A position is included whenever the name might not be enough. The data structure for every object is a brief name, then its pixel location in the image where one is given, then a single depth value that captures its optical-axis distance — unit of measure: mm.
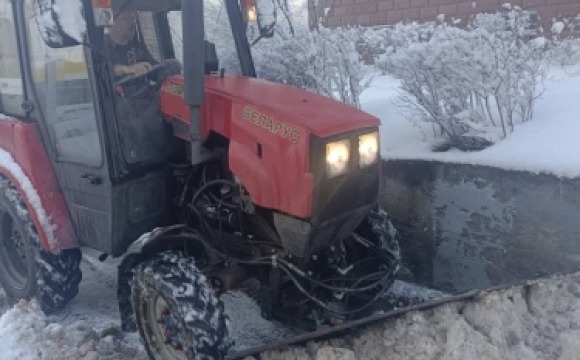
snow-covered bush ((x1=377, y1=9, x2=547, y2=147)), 4672
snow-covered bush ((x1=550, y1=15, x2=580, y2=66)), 6793
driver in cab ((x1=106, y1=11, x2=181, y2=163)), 3555
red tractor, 3121
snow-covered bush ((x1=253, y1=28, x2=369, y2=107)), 5734
